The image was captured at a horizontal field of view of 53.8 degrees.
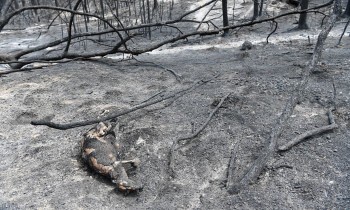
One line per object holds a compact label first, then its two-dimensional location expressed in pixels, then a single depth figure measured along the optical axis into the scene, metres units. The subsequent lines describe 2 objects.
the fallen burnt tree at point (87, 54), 5.42
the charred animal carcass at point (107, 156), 3.04
